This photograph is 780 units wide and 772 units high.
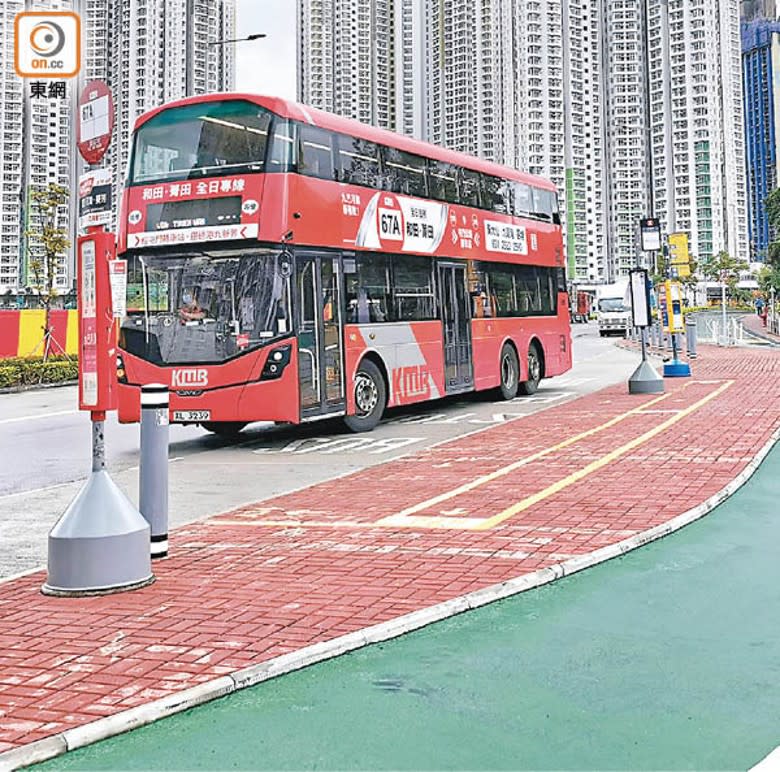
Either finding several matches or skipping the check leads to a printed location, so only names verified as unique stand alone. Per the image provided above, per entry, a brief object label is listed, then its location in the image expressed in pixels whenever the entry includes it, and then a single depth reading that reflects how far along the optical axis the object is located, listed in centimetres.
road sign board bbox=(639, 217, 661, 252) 1809
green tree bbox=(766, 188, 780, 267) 5006
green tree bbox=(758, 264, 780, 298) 4922
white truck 5391
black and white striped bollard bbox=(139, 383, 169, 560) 648
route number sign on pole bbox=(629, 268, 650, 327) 1719
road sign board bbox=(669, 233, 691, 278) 2524
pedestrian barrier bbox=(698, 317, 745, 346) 4012
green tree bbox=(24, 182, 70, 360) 2795
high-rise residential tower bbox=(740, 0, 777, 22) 14838
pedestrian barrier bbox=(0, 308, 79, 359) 2934
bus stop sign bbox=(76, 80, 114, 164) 570
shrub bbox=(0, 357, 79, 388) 2536
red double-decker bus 1230
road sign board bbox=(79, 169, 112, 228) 565
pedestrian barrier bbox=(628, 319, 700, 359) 3066
